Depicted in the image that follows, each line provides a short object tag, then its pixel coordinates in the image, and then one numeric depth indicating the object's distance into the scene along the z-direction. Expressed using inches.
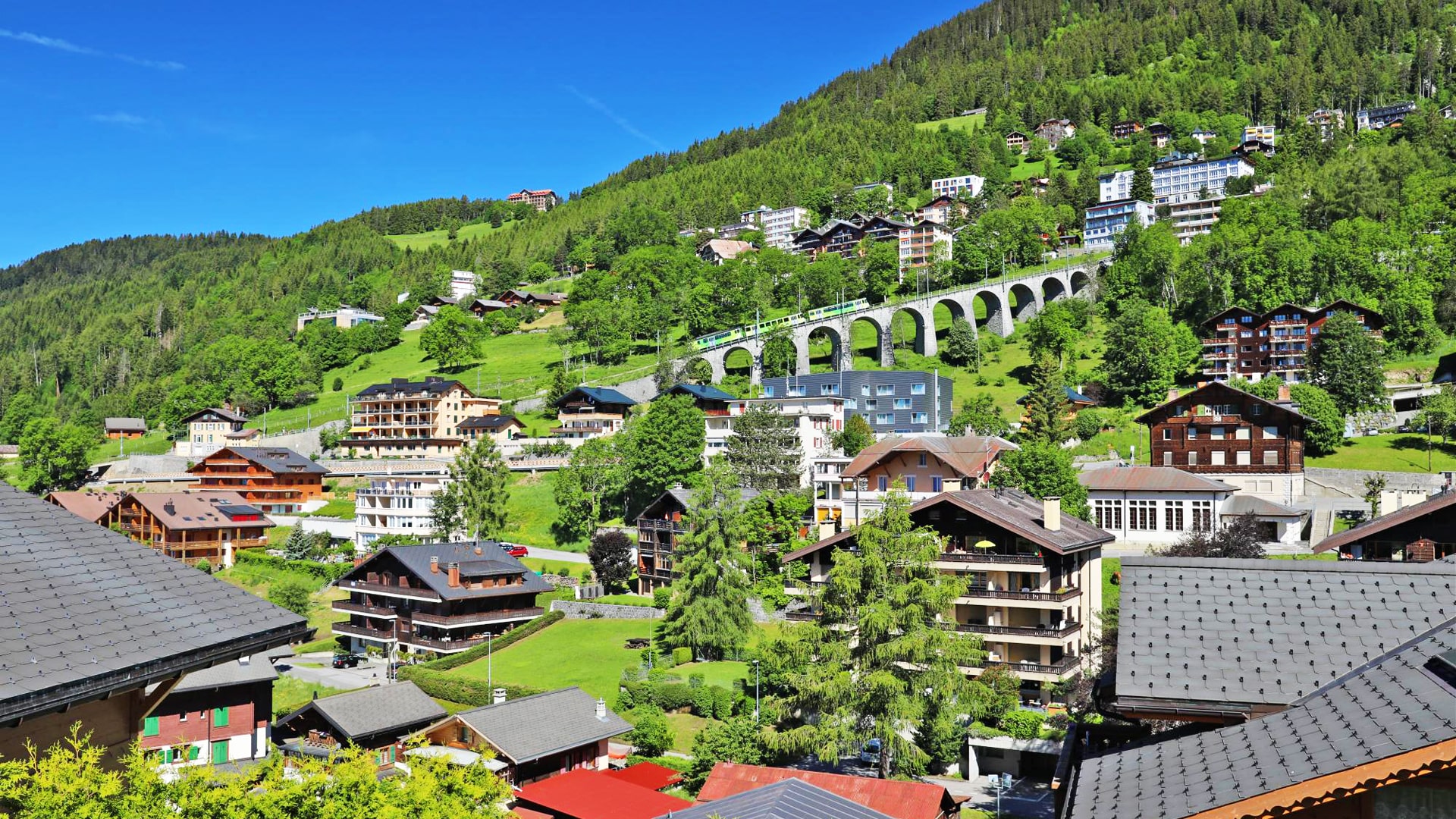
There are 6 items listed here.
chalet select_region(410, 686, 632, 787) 1647.4
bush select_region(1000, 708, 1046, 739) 1647.4
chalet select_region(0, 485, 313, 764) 311.4
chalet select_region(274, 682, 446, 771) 1771.7
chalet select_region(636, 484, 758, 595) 2940.5
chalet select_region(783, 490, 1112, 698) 1852.9
